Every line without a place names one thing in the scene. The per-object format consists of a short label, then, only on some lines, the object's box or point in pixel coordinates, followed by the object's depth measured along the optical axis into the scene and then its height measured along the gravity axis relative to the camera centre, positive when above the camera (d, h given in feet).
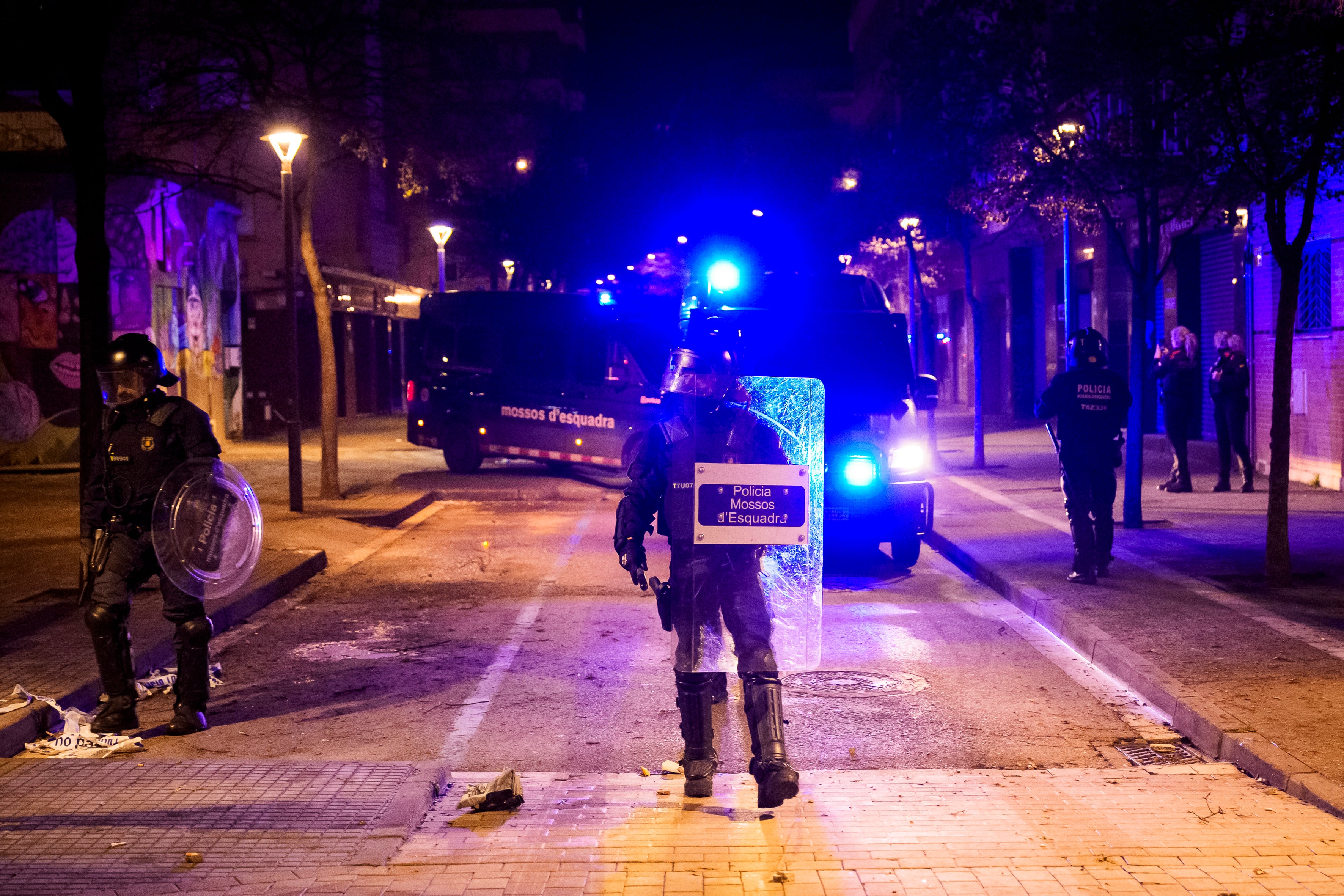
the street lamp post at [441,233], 94.48 +12.08
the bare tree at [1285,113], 31.50 +6.90
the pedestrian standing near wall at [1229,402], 52.95 -0.82
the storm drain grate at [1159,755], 20.08 -5.95
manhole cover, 24.57 -5.83
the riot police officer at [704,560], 17.26 -2.32
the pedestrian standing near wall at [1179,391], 52.16 -0.33
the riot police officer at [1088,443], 33.19 -1.55
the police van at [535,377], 63.16 +0.85
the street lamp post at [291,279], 48.62 +4.55
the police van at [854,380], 36.32 +0.23
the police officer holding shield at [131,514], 21.40 -1.94
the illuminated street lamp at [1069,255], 43.83 +7.06
